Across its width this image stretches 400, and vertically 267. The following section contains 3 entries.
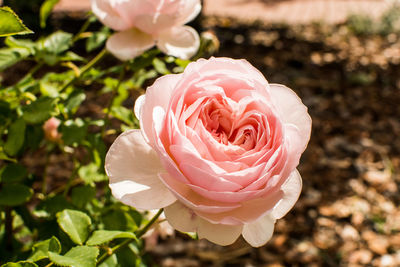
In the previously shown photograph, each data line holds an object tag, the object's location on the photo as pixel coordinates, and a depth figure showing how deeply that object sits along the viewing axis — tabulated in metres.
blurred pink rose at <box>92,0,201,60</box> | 0.60
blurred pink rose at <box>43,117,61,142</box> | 0.76
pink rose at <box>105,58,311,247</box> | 0.49
